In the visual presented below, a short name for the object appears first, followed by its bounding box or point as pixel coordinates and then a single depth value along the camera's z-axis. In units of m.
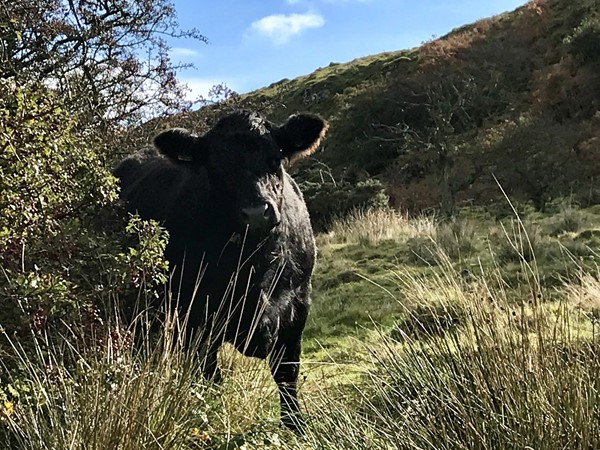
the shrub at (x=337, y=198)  21.73
